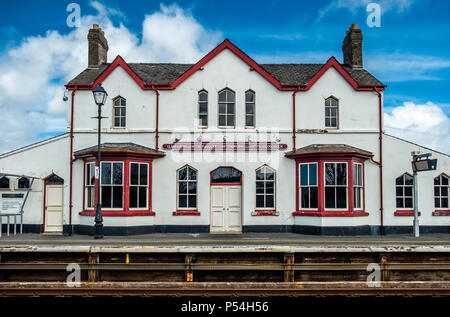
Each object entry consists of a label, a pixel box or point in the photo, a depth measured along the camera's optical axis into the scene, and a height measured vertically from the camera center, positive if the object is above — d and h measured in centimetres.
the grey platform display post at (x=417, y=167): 1628 +77
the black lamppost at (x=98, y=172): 1537 +55
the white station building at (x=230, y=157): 1772 +135
